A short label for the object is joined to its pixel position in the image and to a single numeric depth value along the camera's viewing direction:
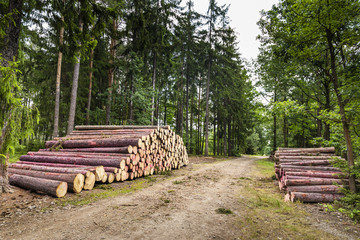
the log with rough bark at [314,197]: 4.73
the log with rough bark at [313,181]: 5.15
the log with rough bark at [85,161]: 6.48
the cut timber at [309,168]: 5.79
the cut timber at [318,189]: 4.86
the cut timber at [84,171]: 5.21
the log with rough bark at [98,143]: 7.42
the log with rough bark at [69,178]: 4.77
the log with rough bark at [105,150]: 7.02
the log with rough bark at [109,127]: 9.39
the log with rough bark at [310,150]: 6.69
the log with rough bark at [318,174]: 5.25
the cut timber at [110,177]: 6.08
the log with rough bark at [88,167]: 5.64
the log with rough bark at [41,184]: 4.45
